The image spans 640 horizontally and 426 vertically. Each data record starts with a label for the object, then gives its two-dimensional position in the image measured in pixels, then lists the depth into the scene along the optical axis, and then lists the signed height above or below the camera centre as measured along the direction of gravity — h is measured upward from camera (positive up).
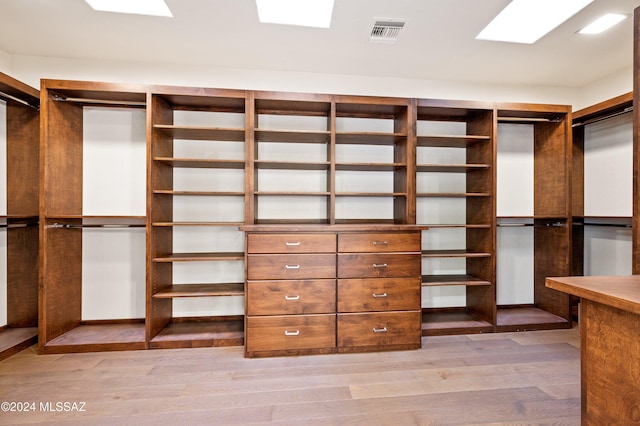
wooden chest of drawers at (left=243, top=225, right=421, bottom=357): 2.38 -0.63
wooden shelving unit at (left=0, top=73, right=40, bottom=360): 2.62 -0.02
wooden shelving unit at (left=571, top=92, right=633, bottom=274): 3.32 +0.13
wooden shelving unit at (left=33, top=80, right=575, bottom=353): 2.52 +0.16
